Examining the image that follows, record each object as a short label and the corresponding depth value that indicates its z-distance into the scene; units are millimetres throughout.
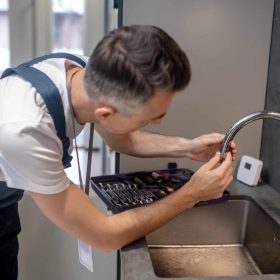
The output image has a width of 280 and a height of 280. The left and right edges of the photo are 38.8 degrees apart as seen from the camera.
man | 724
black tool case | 1048
